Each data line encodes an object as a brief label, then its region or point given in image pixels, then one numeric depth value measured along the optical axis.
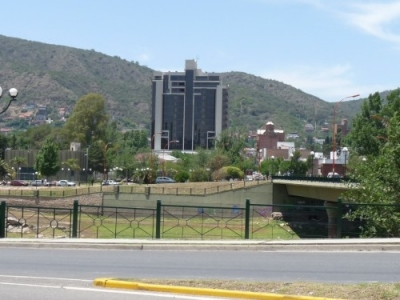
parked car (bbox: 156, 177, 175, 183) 107.38
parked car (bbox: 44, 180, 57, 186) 109.22
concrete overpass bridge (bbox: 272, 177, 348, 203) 60.75
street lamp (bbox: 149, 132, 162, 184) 108.45
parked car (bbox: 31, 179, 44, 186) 111.11
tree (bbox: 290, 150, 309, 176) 127.76
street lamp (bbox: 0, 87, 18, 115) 36.63
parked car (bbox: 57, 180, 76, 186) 108.18
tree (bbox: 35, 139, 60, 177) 108.80
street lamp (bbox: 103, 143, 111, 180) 120.28
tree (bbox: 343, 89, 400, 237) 31.41
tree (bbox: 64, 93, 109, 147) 140.75
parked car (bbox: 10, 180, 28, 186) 106.25
